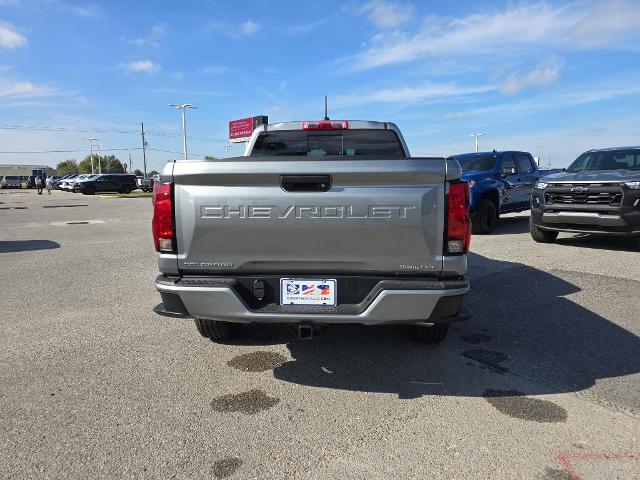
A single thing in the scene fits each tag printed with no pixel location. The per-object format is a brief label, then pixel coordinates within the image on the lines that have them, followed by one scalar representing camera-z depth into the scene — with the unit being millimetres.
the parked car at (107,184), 40625
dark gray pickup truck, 8070
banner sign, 66562
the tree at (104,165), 136750
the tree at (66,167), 143962
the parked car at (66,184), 46062
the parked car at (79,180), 42294
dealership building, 101412
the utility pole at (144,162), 82906
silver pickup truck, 3010
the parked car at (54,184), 56250
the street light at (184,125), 55188
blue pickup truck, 10992
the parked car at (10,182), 61750
